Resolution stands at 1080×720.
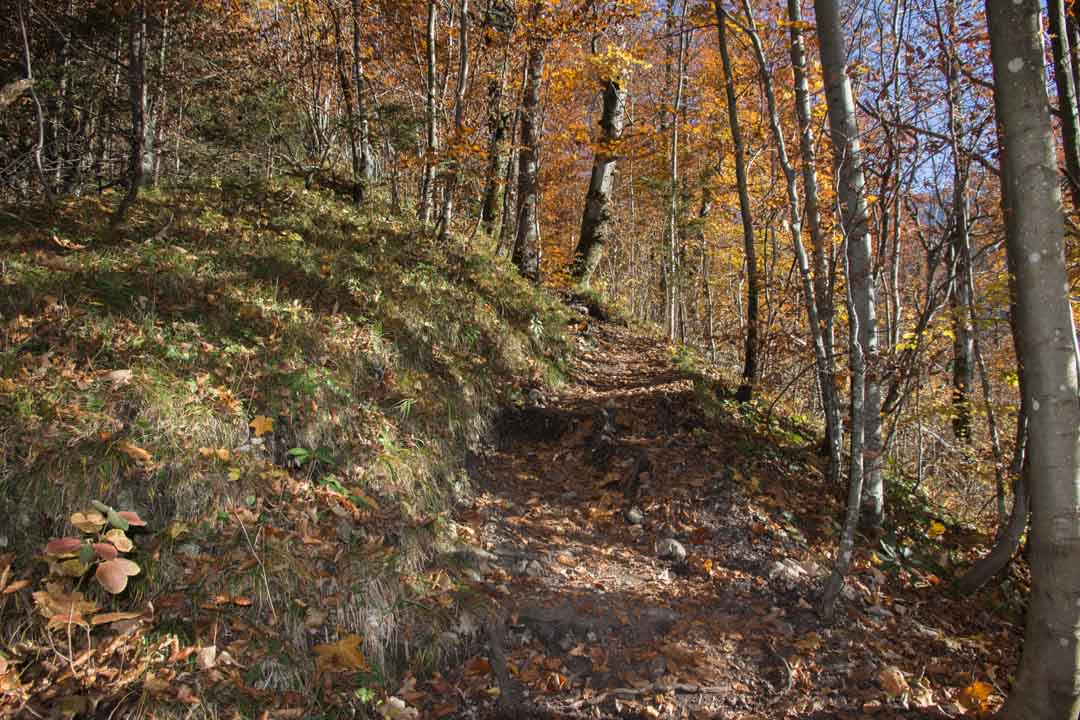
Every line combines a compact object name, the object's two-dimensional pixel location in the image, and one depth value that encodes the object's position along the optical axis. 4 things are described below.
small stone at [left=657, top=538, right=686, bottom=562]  4.75
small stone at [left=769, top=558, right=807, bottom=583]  4.58
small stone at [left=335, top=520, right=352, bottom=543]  3.82
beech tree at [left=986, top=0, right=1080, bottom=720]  2.80
